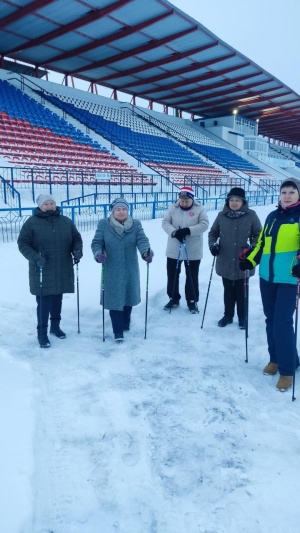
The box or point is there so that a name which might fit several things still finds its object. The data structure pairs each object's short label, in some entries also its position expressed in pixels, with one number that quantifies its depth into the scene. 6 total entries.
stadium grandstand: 15.69
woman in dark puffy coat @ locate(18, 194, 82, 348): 4.06
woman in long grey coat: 4.27
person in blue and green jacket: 3.27
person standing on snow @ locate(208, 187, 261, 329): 4.57
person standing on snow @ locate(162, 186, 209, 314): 5.04
